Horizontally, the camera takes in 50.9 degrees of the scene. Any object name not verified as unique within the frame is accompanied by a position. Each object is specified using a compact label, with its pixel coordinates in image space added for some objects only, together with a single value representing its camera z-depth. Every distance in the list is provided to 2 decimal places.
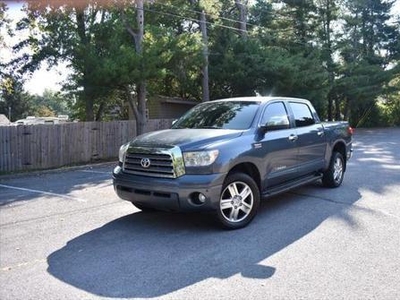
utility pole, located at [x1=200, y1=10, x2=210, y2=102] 21.86
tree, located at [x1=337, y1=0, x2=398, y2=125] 30.91
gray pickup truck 5.23
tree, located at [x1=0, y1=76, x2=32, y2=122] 56.92
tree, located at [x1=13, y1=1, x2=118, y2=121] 14.86
